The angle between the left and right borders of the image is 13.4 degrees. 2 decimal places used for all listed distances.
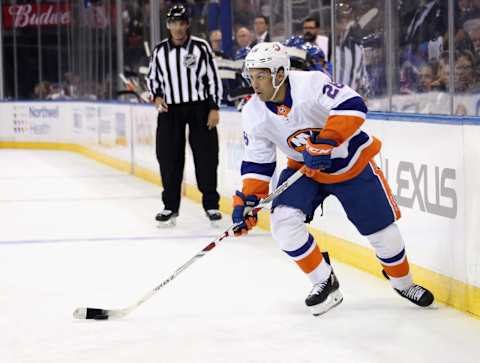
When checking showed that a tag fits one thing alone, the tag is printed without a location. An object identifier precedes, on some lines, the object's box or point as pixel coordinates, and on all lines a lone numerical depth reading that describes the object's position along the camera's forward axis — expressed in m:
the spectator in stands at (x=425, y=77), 9.45
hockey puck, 6.70
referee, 11.71
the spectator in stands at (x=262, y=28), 13.71
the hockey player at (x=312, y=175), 6.56
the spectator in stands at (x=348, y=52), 10.89
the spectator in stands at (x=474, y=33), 8.71
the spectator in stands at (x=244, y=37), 14.50
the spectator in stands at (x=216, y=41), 15.36
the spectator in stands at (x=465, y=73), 8.61
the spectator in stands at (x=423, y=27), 9.30
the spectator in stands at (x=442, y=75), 9.07
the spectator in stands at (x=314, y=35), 12.70
